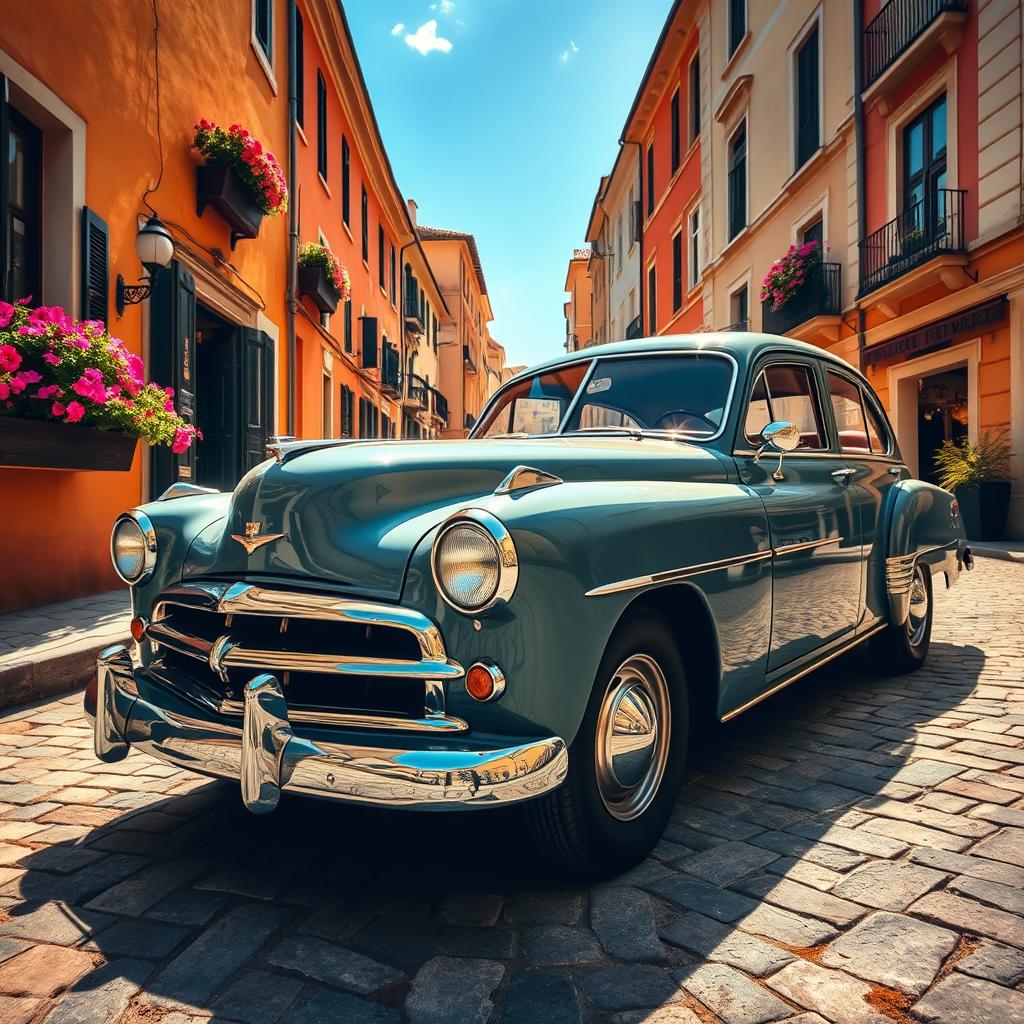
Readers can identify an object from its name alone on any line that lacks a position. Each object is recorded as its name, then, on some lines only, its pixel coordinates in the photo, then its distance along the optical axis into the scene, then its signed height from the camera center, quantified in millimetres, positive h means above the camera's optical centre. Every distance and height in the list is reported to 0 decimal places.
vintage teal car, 1848 -253
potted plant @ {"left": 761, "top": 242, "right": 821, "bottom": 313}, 14312 +4120
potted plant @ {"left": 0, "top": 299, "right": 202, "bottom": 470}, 4621 +689
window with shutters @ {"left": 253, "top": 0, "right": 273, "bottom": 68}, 9930 +5797
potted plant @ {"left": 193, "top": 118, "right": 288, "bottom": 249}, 7887 +3238
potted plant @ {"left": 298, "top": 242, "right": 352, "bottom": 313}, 11375 +3257
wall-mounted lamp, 6523 +2002
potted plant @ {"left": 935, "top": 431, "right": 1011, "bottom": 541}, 10328 +320
